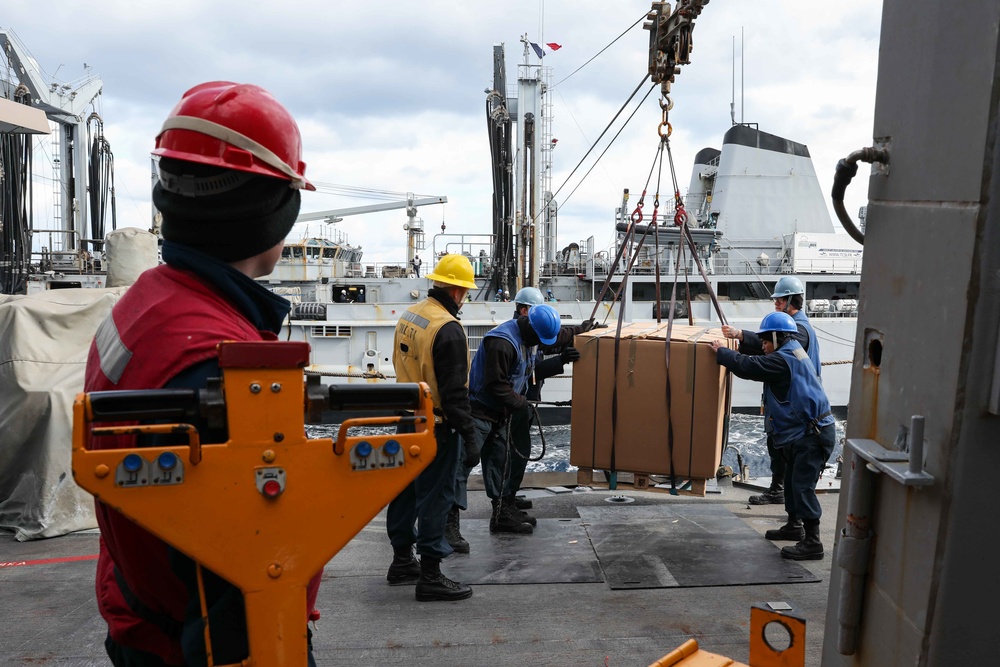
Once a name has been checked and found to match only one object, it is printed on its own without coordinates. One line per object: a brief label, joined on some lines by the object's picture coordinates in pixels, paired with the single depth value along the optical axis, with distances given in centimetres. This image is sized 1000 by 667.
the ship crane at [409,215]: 2864
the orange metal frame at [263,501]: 107
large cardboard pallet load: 427
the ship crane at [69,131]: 2328
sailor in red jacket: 118
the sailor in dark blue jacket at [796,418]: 482
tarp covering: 474
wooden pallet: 440
